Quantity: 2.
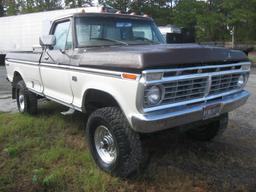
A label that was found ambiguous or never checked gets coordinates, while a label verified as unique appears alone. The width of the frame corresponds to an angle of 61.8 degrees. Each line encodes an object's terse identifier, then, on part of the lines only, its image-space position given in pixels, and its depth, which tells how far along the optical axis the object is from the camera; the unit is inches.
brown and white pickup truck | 90.6
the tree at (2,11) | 1392.7
